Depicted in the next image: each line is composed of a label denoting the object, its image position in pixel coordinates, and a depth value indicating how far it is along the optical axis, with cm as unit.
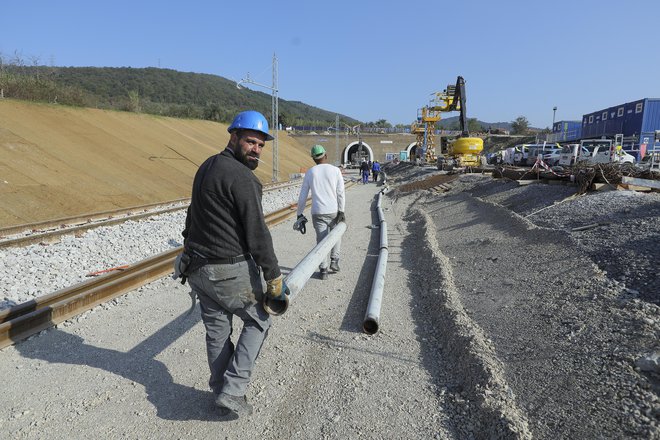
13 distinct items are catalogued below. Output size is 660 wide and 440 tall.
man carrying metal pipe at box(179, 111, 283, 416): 277
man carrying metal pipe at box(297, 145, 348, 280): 615
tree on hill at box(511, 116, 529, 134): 9094
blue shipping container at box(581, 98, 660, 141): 3853
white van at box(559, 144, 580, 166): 2400
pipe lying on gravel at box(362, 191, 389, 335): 429
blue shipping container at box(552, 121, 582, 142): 5546
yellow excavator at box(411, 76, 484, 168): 2389
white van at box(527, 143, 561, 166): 2859
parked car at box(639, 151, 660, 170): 2068
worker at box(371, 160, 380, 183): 3262
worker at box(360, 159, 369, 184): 3084
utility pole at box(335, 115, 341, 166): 5812
